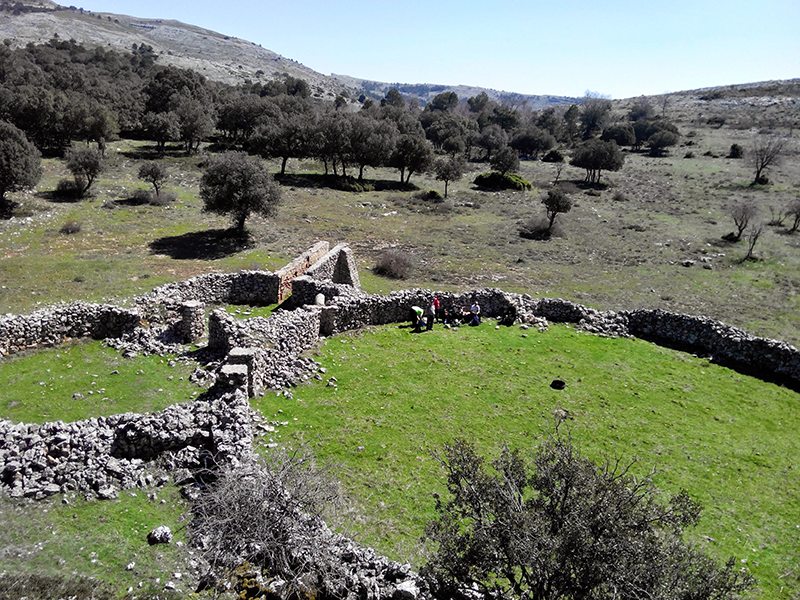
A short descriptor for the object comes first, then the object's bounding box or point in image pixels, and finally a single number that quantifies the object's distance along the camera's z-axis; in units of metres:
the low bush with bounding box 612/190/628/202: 50.75
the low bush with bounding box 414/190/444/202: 49.38
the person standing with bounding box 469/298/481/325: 21.05
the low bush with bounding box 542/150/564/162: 74.25
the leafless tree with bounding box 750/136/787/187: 54.85
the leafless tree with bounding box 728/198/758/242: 36.25
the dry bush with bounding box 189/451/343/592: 8.01
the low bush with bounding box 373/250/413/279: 26.86
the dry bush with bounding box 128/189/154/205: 37.16
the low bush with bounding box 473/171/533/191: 56.12
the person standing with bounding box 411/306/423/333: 20.06
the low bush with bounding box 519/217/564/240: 37.50
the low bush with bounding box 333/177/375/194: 51.41
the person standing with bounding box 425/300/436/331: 20.20
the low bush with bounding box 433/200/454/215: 44.60
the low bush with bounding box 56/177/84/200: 36.53
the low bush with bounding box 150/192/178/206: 37.36
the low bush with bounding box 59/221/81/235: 29.23
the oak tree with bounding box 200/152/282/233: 30.20
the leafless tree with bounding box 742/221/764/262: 32.59
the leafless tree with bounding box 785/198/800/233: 39.70
